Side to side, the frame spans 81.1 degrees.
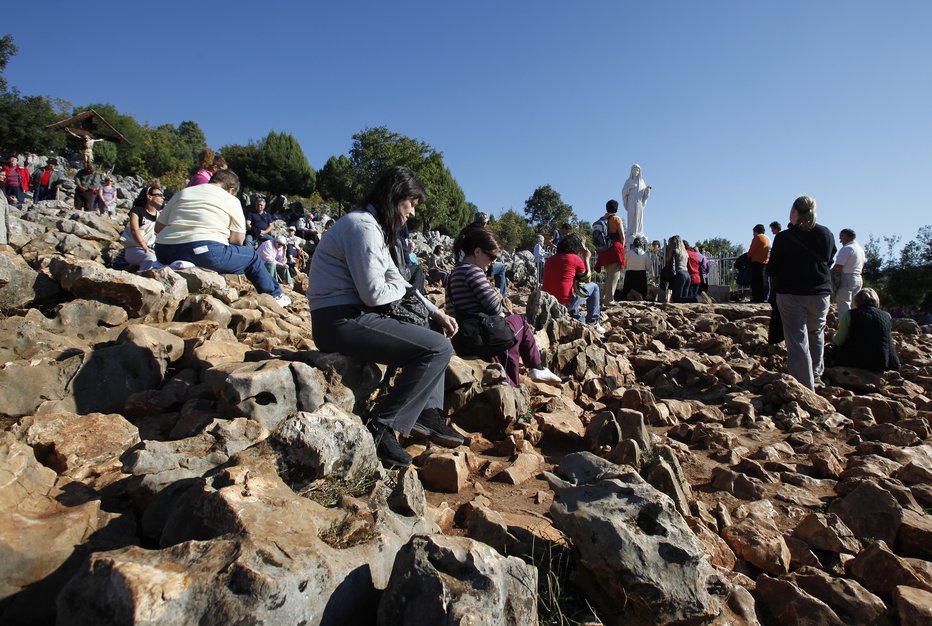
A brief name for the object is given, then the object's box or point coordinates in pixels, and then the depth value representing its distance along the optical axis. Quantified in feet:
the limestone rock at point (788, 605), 6.66
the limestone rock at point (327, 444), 7.14
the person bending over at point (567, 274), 23.85
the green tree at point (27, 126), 116.47
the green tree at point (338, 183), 132.36
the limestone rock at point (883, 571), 7.50
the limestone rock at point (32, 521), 5.37
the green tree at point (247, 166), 131.03
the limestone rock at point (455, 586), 4.88
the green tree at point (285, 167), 133.59
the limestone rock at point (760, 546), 8.06
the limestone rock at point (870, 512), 9.06
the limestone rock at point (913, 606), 6.69
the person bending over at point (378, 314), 9.99
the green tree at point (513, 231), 146.00
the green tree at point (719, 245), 200.19
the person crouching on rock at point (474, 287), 13.75
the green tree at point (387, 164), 127.95
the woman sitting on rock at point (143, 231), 17.03
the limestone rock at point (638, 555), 6.03
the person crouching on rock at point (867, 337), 20.49
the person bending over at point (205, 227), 15.87
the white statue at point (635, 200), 49.78
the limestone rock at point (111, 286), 13.46
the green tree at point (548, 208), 205.69
